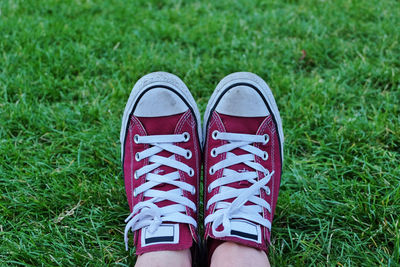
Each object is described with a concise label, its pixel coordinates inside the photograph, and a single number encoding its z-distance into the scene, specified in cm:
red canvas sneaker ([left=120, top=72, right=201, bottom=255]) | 89
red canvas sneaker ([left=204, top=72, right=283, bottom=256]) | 89
